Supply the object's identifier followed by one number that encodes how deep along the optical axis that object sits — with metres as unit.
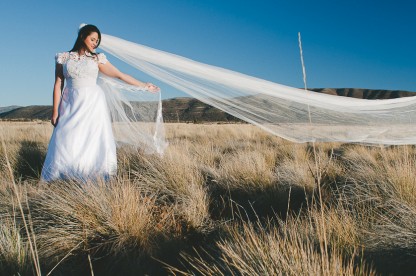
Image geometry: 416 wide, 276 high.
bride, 3.72
